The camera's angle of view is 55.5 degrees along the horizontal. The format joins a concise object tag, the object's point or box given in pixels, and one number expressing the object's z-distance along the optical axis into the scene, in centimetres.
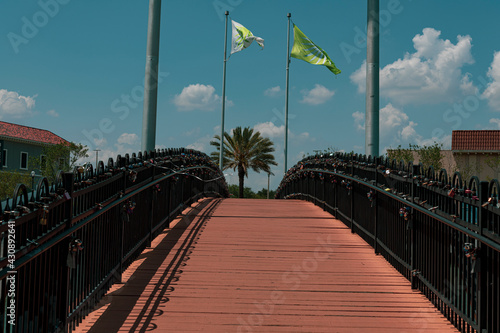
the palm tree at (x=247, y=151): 4231
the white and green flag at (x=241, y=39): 3397
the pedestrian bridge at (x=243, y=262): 420
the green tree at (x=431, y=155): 4928
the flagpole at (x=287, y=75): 3356
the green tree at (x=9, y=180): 4416
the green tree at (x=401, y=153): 5108
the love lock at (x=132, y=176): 712
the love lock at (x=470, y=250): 460
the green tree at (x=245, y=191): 7669
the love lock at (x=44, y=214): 387
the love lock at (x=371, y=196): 846
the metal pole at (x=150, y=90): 1068
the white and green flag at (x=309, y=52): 2428
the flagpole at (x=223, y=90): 3481
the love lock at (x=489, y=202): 444
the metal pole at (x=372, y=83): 1048
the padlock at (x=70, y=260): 443
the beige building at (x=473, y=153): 4806
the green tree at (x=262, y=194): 8205
